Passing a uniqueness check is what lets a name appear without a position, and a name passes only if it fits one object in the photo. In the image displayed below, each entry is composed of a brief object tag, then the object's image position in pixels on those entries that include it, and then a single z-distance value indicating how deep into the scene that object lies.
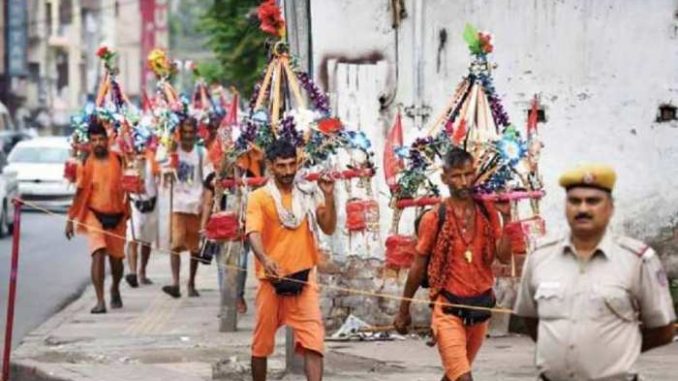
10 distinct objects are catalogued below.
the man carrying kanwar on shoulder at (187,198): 18.09
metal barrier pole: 12.54
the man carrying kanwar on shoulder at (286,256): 10.71
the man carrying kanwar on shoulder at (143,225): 19.09
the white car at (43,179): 35.09
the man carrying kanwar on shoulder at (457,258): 9.73
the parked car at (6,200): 28.31
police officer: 6.77
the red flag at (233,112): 17.30
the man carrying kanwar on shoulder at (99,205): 16.56
